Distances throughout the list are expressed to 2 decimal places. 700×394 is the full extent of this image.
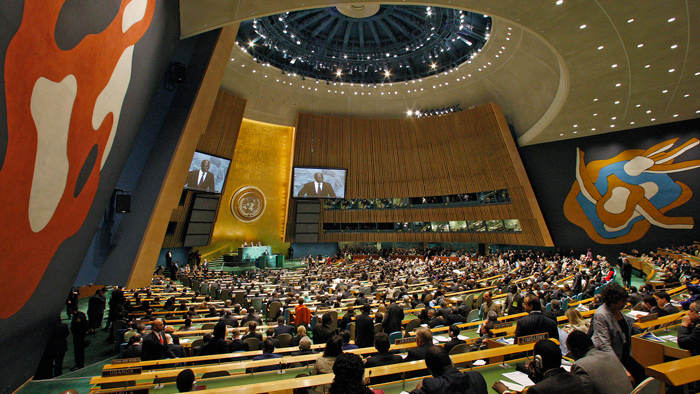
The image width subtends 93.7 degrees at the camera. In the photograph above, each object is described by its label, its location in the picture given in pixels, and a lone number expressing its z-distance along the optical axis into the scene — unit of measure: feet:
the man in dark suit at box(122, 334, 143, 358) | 14.51
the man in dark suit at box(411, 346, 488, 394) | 7.49
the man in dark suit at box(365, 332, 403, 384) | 11.69
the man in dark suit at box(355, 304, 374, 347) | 17.10
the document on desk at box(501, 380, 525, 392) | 9.66
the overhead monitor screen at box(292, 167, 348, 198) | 84.74
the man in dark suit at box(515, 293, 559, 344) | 12.23
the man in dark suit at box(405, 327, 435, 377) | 11.32
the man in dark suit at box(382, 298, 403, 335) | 19.21
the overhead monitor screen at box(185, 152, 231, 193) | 62.95
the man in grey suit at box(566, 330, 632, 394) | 7.64
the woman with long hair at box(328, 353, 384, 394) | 6.79
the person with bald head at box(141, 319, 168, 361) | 14.62
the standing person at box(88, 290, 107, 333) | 25.63
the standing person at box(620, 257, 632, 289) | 36.01
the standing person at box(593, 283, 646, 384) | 9.93
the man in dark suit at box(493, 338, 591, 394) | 7.22
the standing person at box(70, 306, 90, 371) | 18.72
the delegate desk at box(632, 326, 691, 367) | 12.01
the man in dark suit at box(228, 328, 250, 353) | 15.99
